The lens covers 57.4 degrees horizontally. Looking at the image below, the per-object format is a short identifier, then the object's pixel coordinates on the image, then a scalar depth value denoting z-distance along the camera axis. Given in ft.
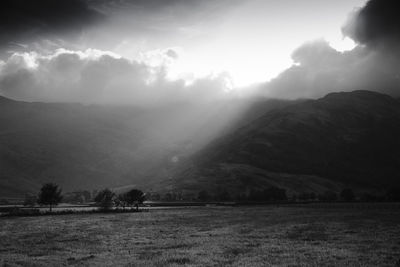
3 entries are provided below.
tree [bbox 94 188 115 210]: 536.42
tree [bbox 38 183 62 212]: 513.12
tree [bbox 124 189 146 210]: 580.71
